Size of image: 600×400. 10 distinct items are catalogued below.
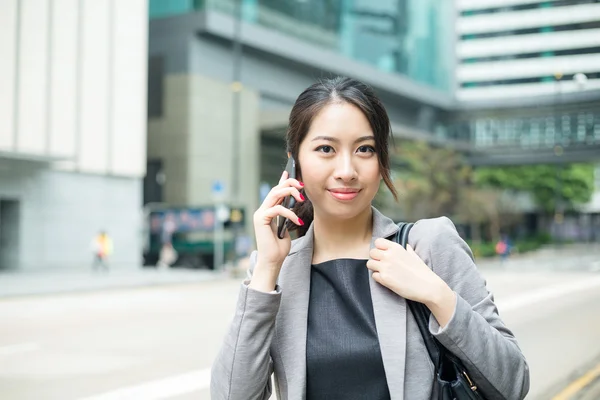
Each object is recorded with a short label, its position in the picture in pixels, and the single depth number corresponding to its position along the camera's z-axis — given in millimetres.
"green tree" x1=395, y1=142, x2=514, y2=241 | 39938
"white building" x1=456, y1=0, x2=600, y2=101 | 16484
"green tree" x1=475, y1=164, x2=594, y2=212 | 63531
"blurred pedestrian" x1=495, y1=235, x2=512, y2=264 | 34000
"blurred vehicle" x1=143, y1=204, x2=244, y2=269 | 26172
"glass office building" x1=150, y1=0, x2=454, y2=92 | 39375
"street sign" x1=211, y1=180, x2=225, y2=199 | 24797
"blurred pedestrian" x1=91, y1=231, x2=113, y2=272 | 24225
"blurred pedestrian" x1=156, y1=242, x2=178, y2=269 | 26953
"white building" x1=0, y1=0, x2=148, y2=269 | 24000
